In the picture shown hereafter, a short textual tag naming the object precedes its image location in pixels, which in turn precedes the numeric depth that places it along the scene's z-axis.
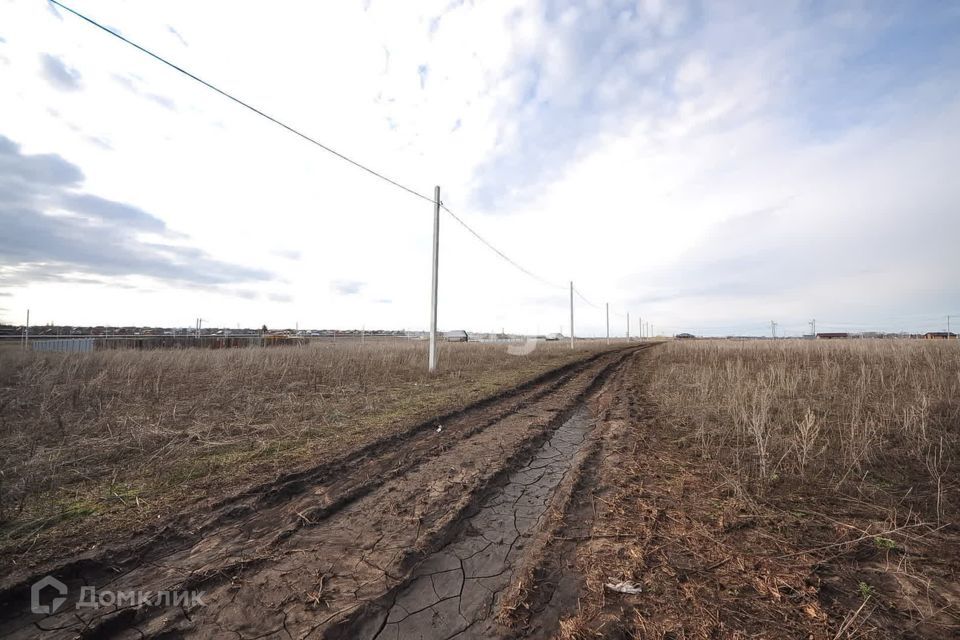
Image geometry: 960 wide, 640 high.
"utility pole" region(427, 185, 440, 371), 12.91
